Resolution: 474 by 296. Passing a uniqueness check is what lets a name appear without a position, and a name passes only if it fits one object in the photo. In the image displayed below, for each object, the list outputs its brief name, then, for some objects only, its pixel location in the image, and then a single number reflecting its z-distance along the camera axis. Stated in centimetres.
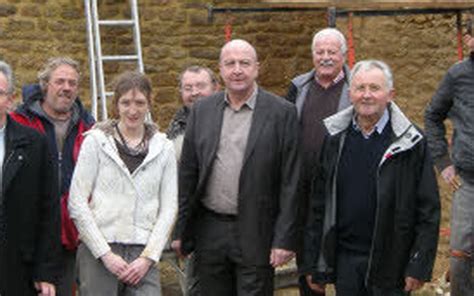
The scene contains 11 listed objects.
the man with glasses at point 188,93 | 646
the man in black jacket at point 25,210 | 524
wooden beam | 856
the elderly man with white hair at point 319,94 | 610
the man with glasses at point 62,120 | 596
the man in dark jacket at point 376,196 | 537
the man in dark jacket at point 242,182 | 570
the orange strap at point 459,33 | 884
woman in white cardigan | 549
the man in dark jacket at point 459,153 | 663
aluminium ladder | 1006
